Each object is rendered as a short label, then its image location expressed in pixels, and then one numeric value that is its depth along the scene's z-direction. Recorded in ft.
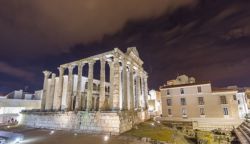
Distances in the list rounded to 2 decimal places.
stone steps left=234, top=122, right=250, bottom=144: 51.53
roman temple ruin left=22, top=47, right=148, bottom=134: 56.75
